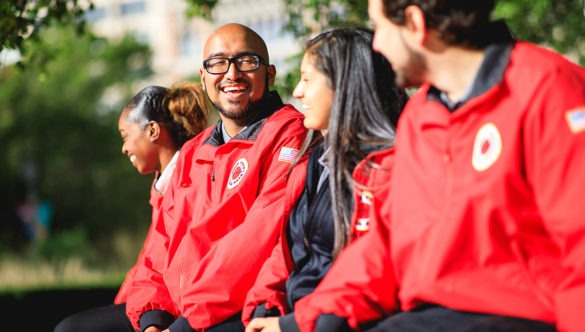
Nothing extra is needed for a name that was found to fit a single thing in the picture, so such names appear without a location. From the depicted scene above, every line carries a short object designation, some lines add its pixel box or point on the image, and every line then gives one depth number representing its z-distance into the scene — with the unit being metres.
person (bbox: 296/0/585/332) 2.47
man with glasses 3.95
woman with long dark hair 3.32
